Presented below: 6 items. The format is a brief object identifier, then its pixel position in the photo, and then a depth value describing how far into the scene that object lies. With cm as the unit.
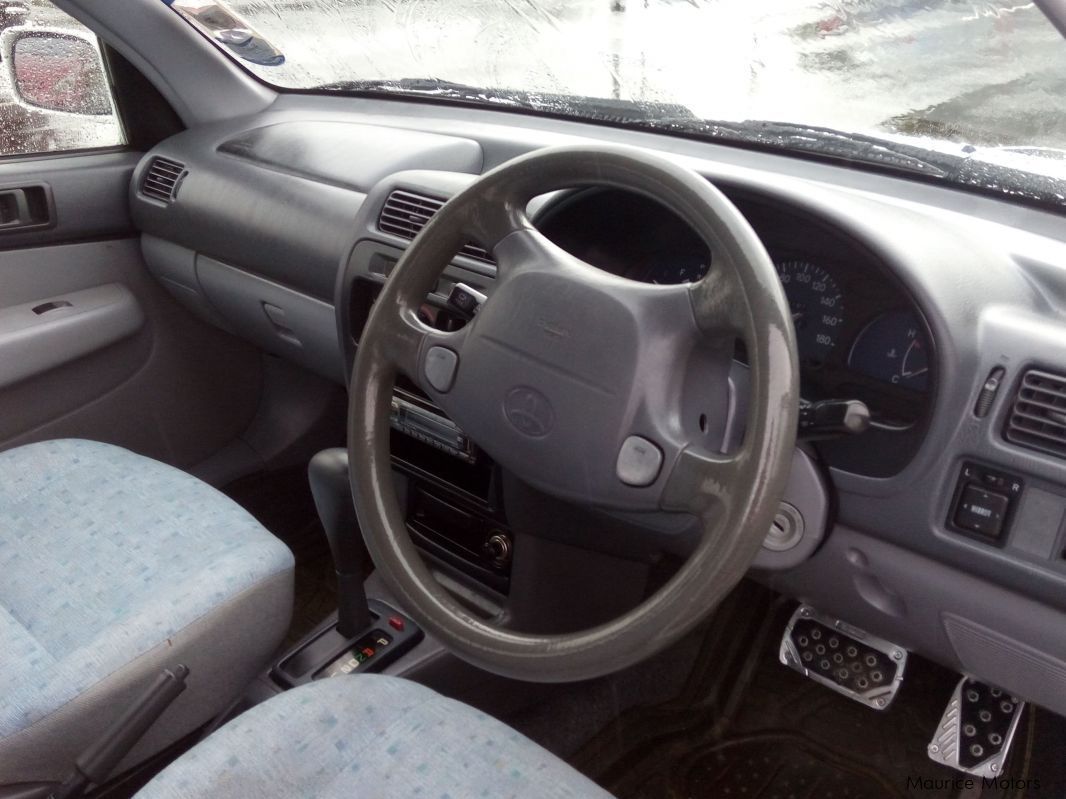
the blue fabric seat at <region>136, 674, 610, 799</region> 106
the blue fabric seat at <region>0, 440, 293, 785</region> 122
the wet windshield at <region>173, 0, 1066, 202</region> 128
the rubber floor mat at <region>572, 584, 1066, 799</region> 177
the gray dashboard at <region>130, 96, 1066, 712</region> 109
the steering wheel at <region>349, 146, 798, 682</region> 91
